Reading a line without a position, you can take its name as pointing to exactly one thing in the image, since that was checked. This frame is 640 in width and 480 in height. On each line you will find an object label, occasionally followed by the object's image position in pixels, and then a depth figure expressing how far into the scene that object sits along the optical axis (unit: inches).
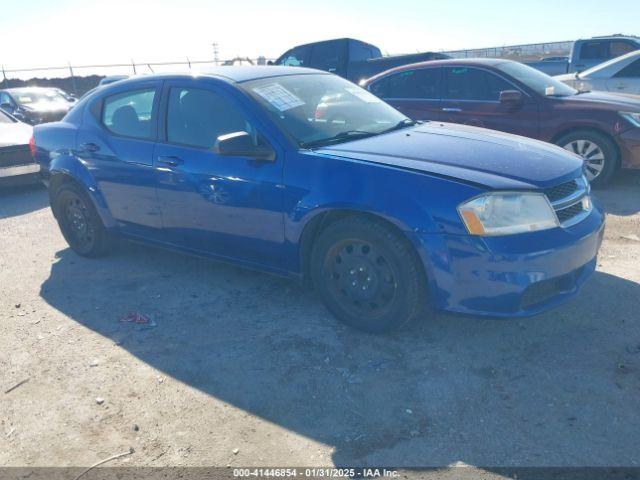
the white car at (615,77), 335.6
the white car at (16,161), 296.0
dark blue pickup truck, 457.1
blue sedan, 111.8
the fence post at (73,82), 880.4
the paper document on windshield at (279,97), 142.5
